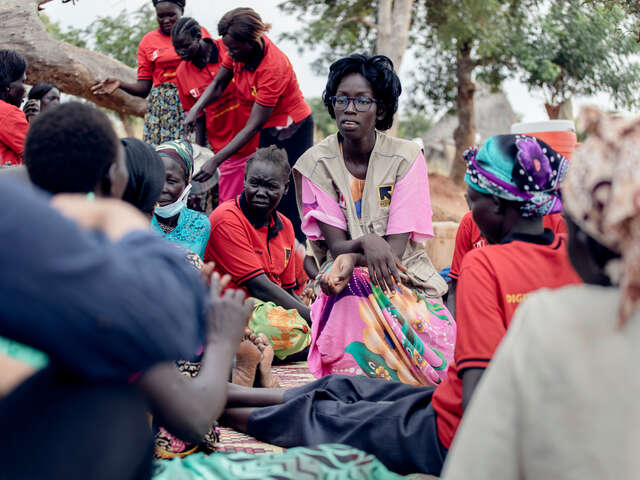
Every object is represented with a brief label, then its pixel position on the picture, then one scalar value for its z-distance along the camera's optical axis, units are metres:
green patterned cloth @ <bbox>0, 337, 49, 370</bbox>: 1.46
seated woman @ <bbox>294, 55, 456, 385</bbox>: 3.38
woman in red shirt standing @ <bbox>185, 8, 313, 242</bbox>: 5.29
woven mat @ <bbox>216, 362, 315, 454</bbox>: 2.92
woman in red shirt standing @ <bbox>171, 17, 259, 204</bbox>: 5.73
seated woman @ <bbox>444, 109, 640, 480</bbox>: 1.23
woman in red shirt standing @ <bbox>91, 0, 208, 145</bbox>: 6.23
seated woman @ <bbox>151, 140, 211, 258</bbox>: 4.14
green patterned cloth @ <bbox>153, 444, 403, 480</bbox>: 1.89
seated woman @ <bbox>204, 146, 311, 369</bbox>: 4.47
